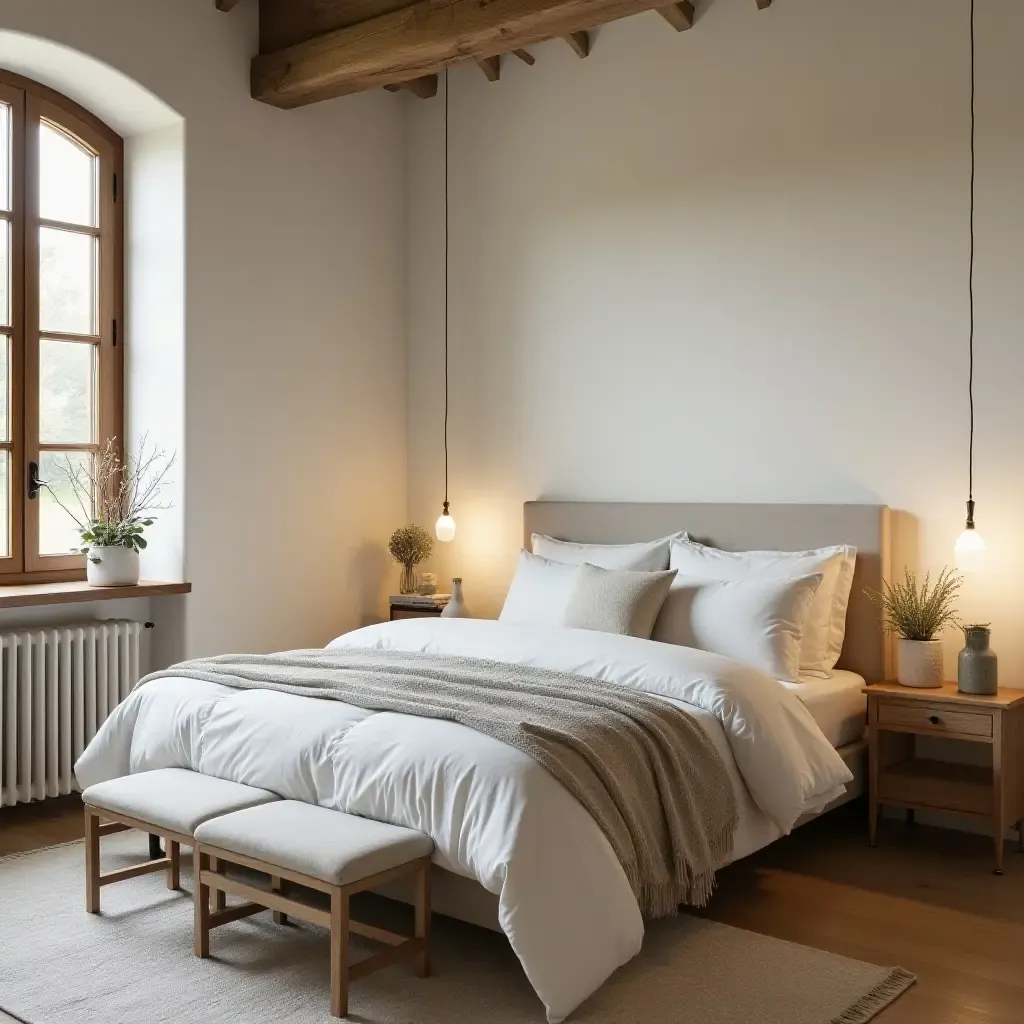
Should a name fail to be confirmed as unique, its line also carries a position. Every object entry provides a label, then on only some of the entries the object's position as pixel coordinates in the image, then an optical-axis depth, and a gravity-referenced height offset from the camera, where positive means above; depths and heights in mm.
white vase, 5238 -538
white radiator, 4387 -821
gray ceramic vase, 3918 -596
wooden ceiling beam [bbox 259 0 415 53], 4590 +1960
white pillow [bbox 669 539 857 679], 4258 -325
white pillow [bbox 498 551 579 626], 4590 -423
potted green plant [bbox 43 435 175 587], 4684 -72
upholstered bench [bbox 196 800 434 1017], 2713 -906
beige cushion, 4172 -416
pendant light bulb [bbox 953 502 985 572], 4047 -202
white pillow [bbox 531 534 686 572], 4691 -276
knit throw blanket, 2951 -682
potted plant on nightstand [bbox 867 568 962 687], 4051 -462
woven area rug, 2730 -1237
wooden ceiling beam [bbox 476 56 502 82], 5540 +2018
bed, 2729 -754
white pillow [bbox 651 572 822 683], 4082 -470
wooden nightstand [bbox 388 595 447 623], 5402 -578
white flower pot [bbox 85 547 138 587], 4664 -322
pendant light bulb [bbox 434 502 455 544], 5539 -192
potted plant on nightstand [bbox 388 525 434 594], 5629 -299
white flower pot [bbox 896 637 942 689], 4043 -606
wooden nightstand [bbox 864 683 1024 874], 3789 -903
